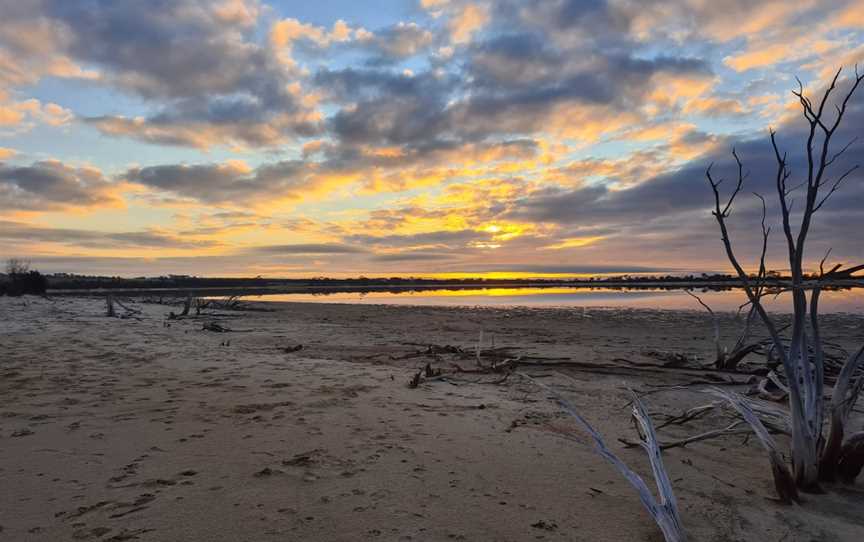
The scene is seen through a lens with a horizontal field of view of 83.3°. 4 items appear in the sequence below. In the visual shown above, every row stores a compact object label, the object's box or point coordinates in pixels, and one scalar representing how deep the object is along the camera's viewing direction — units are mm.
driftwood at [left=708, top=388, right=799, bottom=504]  3057
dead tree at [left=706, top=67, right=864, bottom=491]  2857
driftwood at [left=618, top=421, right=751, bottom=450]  3512
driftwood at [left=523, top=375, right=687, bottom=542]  2428
